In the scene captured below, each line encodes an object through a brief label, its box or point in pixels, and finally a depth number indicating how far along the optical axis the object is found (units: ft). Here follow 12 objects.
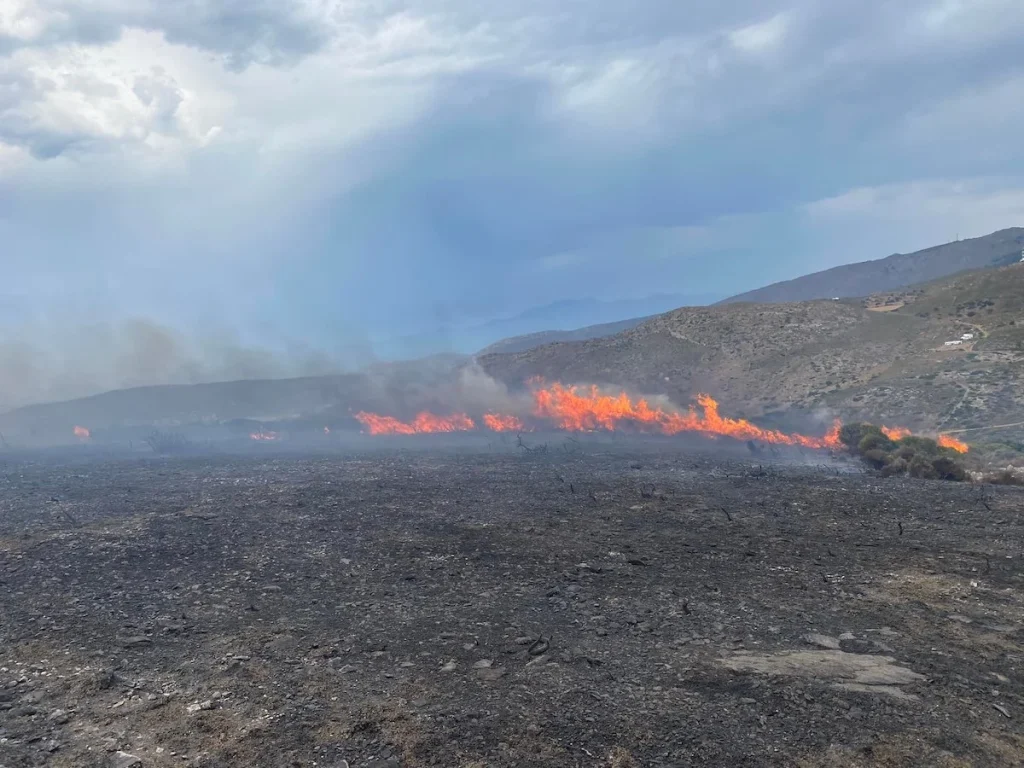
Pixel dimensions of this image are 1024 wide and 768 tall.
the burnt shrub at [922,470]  97.55
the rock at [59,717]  31.14
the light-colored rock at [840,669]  32.96
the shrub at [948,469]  96.27
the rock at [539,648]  37.63
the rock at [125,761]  27.12
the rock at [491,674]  34.71
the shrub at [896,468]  102.32
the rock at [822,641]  37.78
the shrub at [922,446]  108.47
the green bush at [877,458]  109.50
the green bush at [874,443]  117.29
